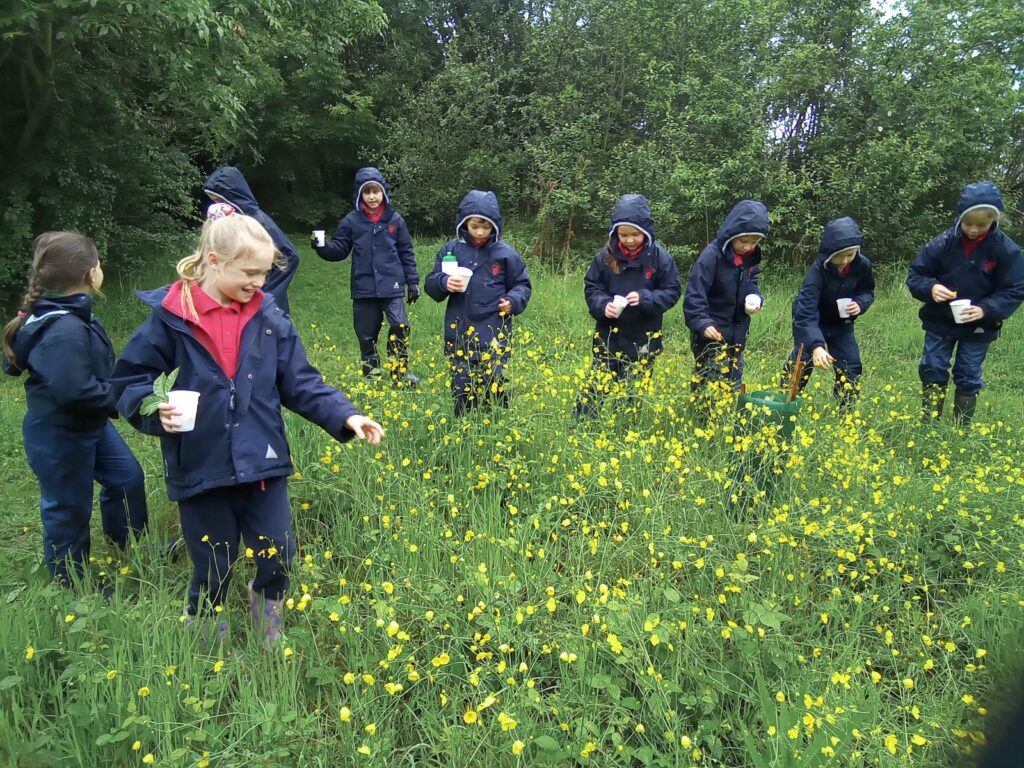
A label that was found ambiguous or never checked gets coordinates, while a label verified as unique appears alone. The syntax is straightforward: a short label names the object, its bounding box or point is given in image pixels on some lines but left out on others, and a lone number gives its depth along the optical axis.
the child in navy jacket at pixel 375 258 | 6.11
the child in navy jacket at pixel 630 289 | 4.68
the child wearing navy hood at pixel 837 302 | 4.91
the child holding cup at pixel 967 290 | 4.87
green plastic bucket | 3.67
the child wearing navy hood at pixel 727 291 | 4.59
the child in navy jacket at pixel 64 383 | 2.76
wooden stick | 3.90
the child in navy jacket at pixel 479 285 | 4.70
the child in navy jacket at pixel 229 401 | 2.43
